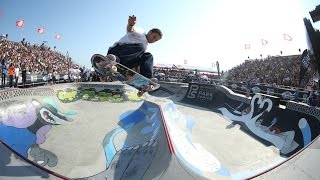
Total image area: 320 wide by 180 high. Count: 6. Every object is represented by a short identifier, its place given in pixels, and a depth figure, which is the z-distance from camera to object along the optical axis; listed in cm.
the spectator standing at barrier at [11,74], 919
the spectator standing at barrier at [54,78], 1321
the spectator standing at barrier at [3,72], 926
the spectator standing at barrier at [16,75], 977
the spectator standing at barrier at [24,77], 996
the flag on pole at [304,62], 843
